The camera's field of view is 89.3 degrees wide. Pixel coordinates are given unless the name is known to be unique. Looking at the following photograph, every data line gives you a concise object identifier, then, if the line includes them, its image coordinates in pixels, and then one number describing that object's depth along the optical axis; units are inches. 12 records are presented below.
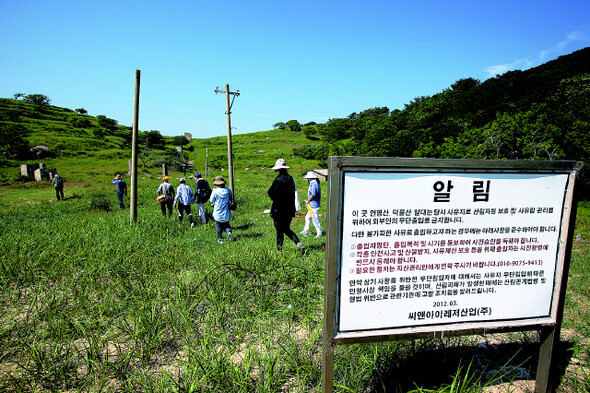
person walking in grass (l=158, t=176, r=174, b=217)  382.6
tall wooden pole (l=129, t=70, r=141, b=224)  335.0
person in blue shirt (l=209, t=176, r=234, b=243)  269.4
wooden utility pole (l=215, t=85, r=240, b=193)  510.0
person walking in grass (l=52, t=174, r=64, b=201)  591.6
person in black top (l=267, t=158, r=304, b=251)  225.6
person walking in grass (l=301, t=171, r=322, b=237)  295.1
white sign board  76.4
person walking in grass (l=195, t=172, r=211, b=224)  346.9
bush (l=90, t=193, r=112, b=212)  506.9
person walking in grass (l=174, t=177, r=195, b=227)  347.3
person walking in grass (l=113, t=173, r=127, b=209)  525.5
